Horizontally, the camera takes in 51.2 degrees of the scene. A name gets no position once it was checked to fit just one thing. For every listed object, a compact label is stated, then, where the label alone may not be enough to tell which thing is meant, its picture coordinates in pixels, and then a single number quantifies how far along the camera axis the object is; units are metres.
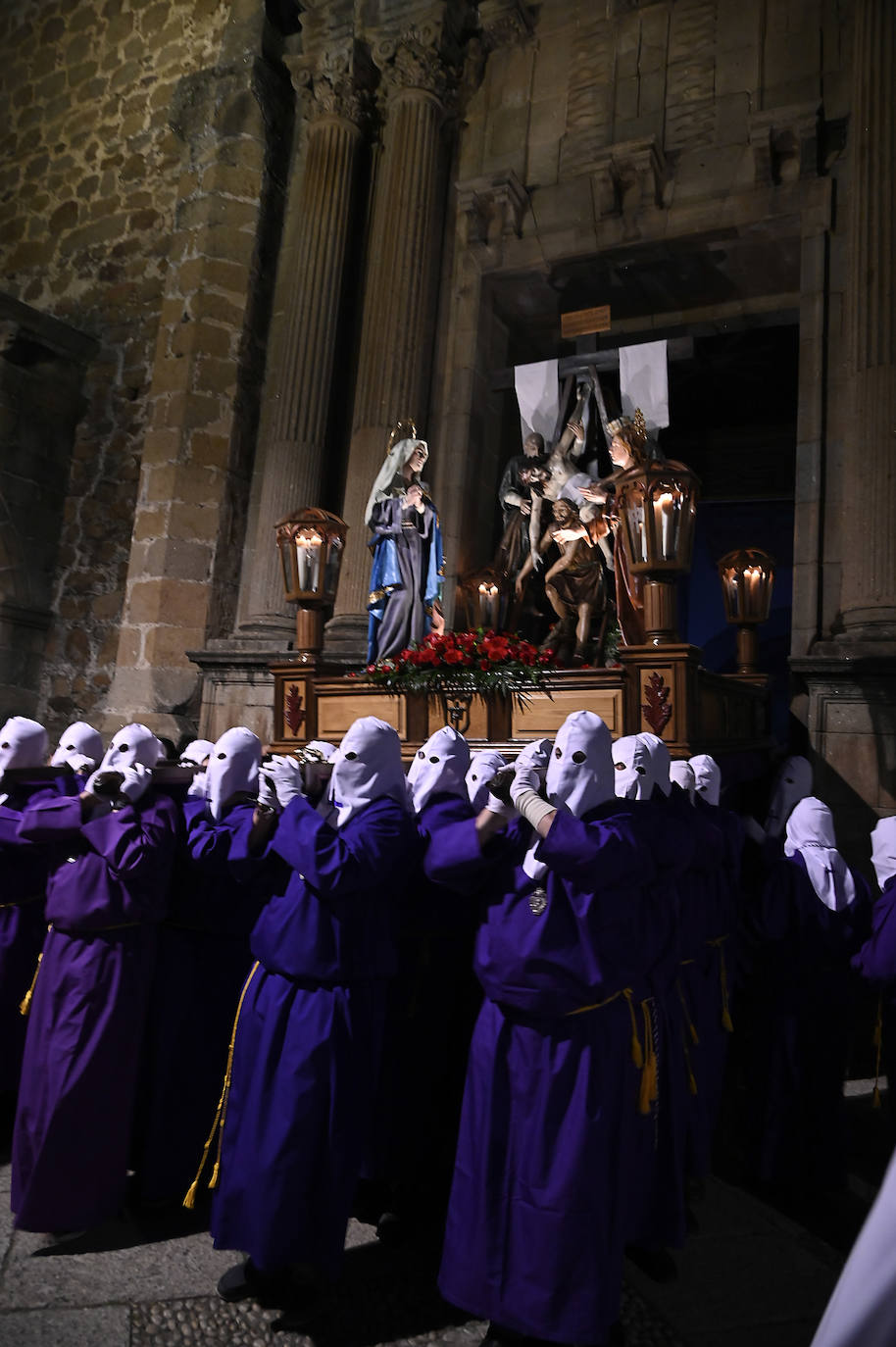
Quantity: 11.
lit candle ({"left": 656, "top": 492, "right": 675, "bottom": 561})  5.78
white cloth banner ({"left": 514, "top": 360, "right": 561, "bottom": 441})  9.16
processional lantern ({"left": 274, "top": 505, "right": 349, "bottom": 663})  7.29
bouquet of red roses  6.04
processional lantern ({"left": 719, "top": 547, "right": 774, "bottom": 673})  7.52
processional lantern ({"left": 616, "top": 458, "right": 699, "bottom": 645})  5.73
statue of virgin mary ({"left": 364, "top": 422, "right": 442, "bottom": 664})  7.42
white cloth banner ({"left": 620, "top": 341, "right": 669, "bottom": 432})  8.70
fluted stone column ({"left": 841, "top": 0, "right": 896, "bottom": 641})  6.93
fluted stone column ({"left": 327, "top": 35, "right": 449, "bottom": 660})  9.25
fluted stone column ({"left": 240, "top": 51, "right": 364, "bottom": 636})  9.42
